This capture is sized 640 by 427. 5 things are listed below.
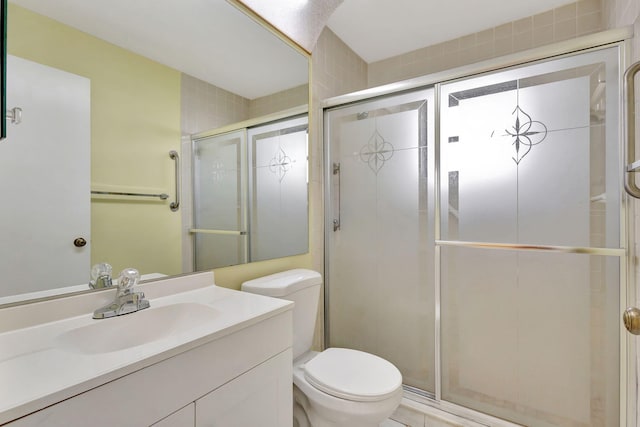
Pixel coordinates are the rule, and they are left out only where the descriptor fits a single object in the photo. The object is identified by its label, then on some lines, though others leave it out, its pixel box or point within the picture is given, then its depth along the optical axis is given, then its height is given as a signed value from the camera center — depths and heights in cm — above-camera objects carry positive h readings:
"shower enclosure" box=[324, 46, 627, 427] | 130 -15
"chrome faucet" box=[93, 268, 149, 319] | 90 -27
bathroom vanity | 55 -34
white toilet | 116 -72
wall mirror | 82 +29
